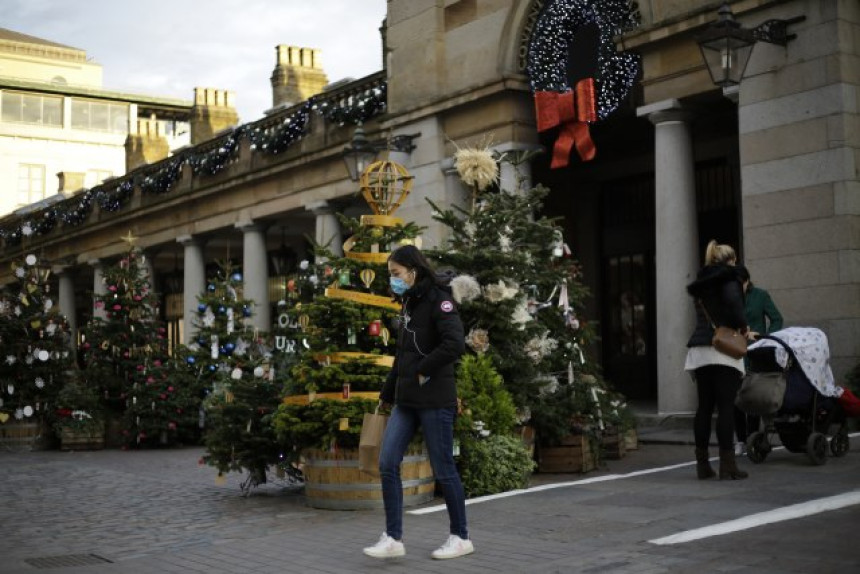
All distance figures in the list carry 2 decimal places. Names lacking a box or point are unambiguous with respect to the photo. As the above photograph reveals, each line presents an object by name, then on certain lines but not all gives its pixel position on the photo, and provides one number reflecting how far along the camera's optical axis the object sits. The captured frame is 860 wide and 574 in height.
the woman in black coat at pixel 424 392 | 7.29
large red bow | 17.88
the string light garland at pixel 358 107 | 22.81
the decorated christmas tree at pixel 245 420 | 11.38
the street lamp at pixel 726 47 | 12.91
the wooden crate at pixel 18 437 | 20.89
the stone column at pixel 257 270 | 27.55
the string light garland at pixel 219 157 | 28.28
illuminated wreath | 17.53
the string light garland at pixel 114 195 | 34.62
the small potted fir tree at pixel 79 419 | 20.52
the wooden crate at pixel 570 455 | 11.62
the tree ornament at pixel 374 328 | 10.28
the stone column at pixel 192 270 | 30.98
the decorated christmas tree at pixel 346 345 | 10.15
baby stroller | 10.30
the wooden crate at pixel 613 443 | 12.67
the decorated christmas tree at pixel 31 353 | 21.14
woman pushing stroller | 9.89
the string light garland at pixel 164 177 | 31.53
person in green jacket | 11.18
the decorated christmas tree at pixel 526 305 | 11.38
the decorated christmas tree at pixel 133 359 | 20.28
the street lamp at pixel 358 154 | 17.89
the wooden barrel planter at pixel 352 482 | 10.03
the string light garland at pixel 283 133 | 25.36
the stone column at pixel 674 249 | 15.69
